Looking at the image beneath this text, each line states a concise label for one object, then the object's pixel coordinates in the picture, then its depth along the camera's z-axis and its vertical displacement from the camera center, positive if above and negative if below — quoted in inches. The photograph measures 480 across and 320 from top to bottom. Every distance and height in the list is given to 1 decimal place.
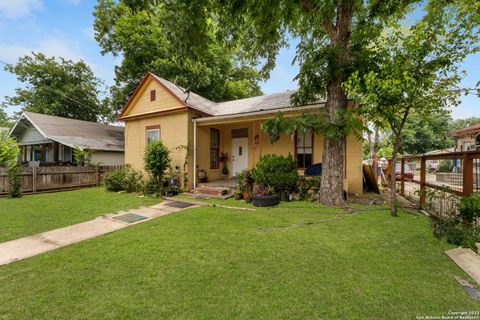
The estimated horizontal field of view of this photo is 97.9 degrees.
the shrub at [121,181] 390.6 -36.1
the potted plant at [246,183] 298.0 -29.9
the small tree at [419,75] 176.7 +77.4
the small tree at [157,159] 341.1 +4.7
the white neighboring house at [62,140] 536.1 +60.9
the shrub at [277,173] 270.2 -14.5
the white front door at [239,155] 414.9 +14.5
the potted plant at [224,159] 433.4 +6.4
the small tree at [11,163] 328.2 -2.7
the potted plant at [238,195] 298.7 -47.0
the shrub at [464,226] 133.0 -44.3
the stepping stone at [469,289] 89.4 -56.6
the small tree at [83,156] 484.5 +13.2
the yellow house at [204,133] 345.4 +57.0
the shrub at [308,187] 274.7 -33.0
